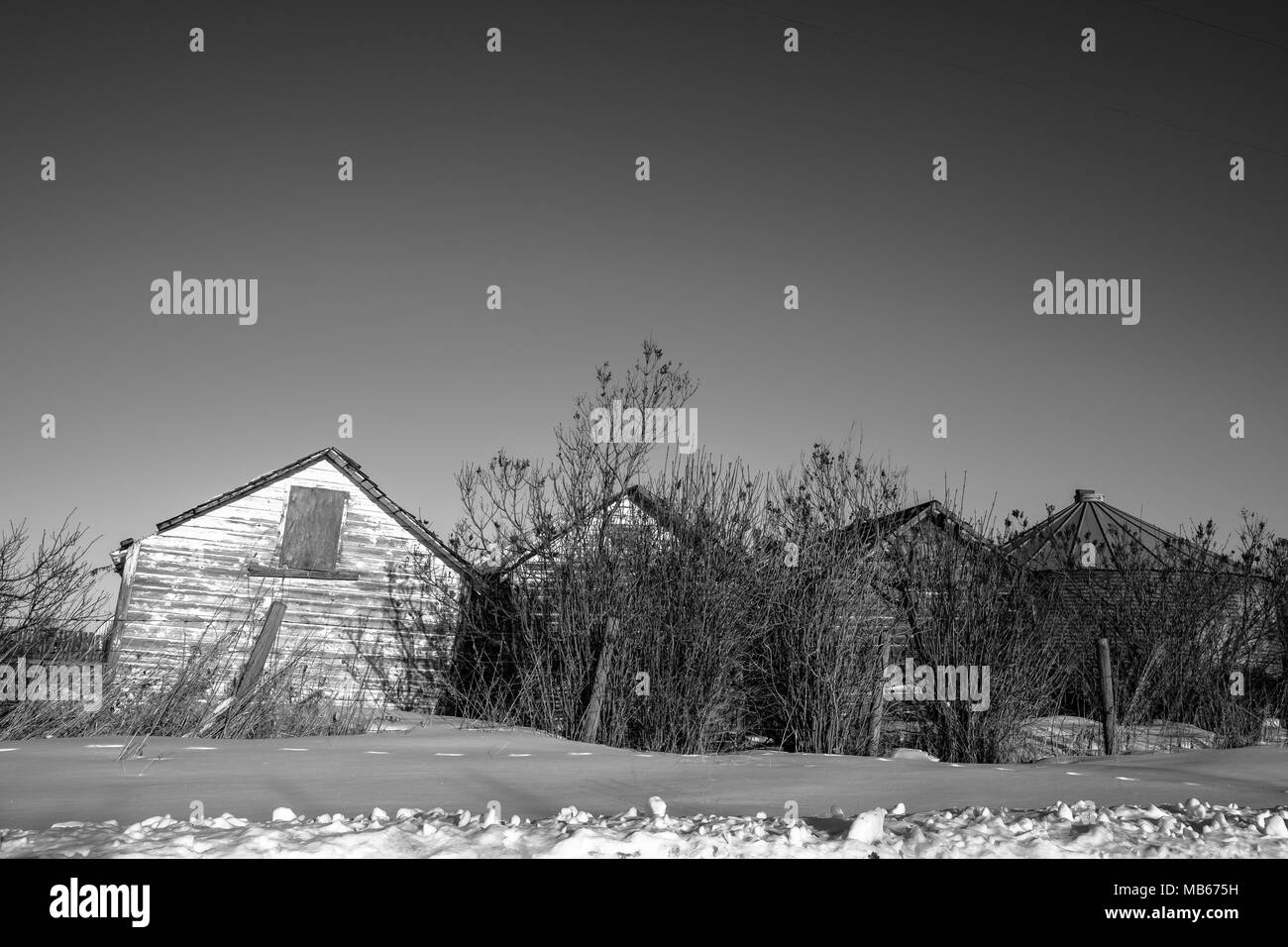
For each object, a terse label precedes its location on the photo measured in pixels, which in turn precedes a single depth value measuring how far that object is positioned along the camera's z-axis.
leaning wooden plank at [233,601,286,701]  9.09
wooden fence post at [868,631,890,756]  10.24
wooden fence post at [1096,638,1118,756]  11.38
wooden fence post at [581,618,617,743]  9.61
